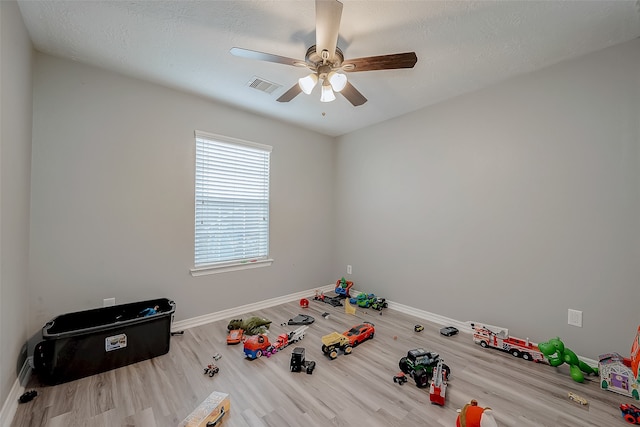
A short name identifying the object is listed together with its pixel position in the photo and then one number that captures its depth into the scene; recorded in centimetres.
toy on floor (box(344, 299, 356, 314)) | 331
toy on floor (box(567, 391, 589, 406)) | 175
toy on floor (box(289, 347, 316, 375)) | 209
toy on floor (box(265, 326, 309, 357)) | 239
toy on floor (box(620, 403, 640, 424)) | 158
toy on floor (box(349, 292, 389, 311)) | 349
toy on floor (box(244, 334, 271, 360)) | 227
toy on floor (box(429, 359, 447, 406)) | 172
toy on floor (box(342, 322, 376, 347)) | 253
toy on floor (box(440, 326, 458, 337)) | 275
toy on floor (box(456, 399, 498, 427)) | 133
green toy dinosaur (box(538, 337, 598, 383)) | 203
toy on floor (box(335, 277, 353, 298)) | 389
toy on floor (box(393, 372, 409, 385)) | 196
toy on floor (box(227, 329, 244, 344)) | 252
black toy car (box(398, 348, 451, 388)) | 191
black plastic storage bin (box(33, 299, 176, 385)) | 188
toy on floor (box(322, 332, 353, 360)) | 231
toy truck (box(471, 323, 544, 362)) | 229
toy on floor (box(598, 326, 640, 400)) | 175
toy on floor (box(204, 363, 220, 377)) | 203
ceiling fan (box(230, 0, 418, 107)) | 148
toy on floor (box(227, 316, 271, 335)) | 276
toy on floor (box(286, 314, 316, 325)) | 300
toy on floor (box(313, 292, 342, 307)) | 365
